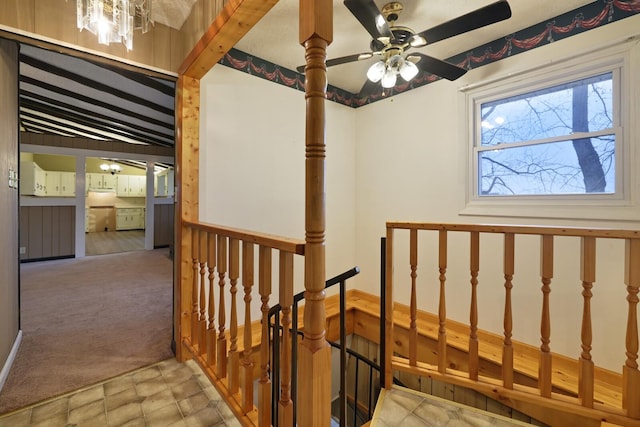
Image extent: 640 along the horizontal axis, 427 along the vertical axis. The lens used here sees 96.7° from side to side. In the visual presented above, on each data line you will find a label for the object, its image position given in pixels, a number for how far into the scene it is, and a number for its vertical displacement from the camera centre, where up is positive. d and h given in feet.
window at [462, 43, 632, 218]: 6.52 +1.90
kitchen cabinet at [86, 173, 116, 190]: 29.32 +3.02
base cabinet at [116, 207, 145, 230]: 32.71 -0.95
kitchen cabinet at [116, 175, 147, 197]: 31.58 +2.76
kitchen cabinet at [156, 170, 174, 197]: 27.50 +2.54
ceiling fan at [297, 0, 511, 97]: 4.82 +3.41
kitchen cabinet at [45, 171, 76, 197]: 21.20 +2.00
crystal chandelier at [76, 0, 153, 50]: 3.95 +2.74
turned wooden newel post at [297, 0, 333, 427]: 3.23 -0.05
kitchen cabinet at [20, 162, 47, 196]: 17.98 +1.92
